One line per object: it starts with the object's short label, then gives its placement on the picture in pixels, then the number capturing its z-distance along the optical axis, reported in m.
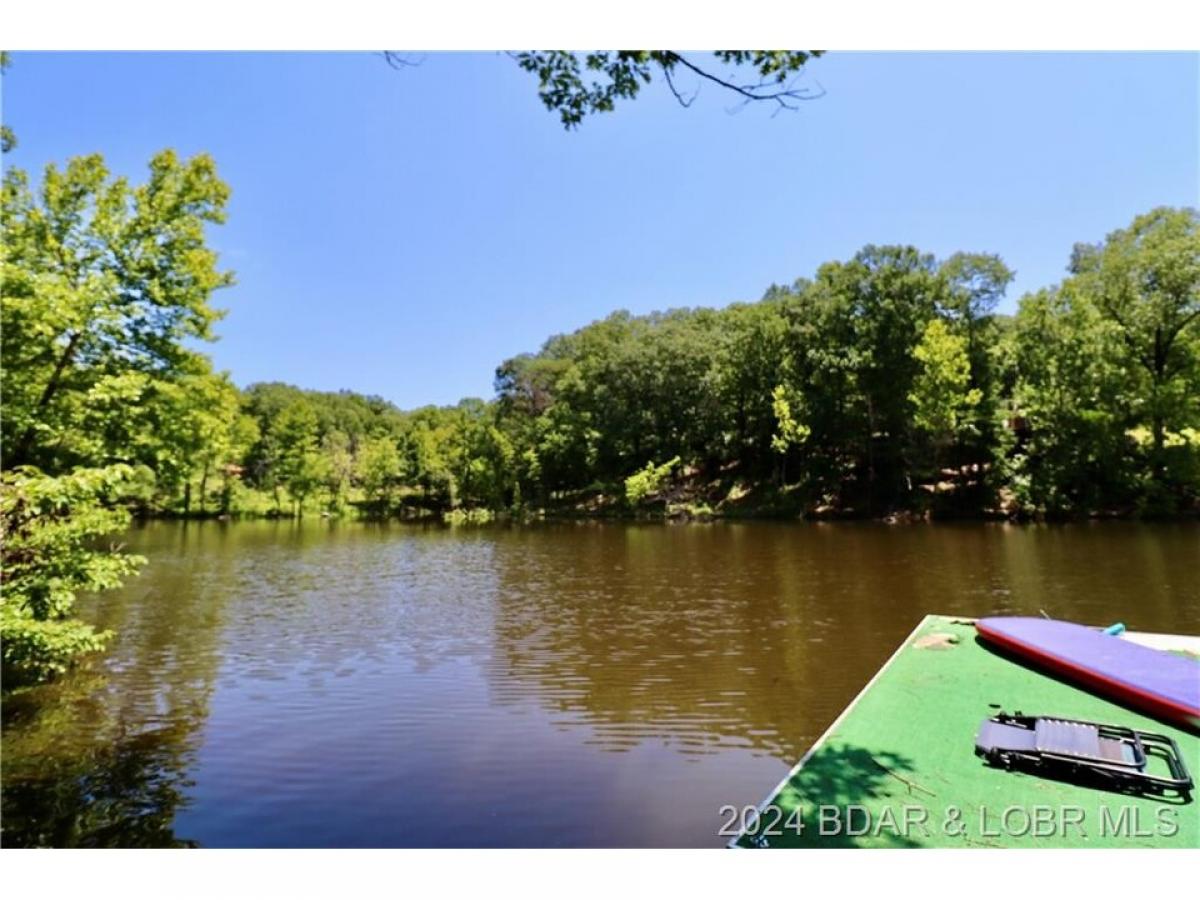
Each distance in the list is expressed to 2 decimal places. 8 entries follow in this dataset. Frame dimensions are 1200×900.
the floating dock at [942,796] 4.03
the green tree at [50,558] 6.29
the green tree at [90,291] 8.17
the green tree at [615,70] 4.62
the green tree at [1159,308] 28.95
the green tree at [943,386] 34.62
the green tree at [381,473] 59.28
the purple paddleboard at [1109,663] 5.98
